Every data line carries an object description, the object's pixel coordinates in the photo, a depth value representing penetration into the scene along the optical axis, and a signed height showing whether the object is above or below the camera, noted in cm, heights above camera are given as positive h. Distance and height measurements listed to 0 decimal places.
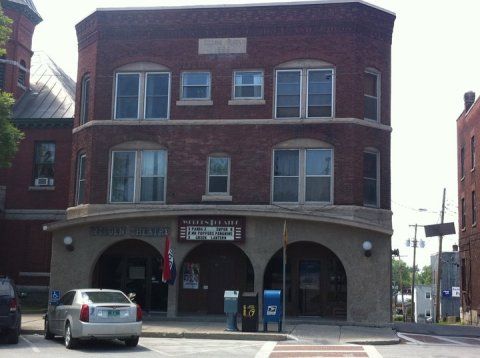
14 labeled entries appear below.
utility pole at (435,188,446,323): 4581 +79
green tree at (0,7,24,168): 2330 +458
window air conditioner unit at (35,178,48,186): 3316 +395
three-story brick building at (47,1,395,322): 2492 +438
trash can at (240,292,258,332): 2014 -112
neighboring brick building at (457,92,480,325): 3941 +430
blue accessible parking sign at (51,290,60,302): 2502 -102
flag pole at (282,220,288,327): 2047 +105
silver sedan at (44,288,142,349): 1638 -114
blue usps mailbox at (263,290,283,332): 2031 -100
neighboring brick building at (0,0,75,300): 3272 +335
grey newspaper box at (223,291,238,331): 2023 -99
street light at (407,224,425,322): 6450 +337
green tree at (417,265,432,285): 14877 +62
